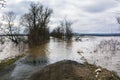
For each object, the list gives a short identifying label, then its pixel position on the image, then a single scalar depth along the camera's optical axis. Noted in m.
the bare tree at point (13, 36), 23.93
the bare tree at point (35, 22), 24.29
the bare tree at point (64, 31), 39.15
